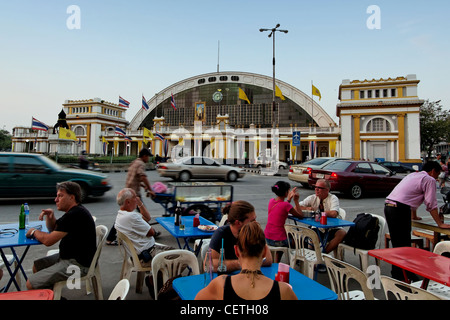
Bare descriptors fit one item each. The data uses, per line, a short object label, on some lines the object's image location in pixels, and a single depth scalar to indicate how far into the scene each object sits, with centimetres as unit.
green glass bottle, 368
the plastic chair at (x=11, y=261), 336
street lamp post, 2320
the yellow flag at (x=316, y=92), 3378
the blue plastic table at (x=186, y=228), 399
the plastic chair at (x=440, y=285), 308
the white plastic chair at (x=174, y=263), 278
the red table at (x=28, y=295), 202
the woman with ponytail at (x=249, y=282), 179
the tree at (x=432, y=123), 4406
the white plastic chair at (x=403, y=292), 189
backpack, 426
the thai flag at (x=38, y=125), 2809
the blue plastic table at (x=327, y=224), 437
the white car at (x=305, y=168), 1327
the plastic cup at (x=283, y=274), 235
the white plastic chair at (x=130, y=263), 349
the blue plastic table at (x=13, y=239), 313
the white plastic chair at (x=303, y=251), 384
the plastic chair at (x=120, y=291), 201
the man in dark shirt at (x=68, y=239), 293
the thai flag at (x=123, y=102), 3507
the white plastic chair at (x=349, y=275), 224
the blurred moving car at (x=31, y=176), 889
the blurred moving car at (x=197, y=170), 1667
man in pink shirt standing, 402
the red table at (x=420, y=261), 265
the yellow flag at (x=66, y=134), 2720
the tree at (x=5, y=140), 6990
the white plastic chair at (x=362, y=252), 414
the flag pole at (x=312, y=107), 5016
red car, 1137
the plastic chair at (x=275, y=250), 401
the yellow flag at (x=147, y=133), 3458
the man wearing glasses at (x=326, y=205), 455
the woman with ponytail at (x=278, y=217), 420
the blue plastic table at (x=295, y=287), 221
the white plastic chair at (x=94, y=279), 296
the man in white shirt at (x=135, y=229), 363
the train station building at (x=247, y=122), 3869
